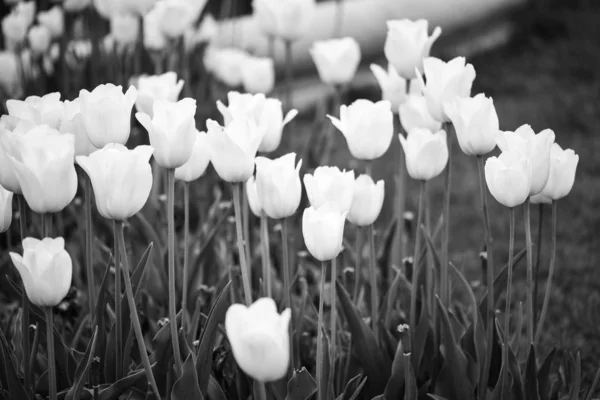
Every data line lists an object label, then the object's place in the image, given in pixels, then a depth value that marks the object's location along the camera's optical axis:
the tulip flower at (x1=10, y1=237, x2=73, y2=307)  1.86
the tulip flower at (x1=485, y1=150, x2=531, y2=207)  1.93
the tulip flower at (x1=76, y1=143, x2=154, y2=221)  1.87
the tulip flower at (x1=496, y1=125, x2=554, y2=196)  1.96
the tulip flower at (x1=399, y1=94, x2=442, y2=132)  2.15
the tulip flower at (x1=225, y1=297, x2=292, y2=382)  1.78
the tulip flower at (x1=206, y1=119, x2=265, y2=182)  1.94
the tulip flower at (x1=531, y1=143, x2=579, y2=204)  2.02
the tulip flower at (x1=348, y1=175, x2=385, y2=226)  2.03
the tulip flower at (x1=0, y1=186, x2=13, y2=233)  1.97
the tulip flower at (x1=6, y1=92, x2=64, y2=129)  2.00
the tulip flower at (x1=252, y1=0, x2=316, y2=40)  2.49
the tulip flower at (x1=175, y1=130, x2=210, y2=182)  2.05
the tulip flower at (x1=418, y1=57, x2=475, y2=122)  2.04
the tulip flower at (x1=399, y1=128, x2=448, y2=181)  2.05
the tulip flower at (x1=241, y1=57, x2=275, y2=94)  2.71
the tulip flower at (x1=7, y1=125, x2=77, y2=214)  1.88
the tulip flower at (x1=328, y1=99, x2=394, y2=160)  2.07
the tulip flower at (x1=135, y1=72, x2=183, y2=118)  2.12
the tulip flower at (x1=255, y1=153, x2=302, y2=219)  1.94
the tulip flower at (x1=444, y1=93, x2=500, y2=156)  1.98
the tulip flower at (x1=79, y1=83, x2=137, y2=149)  1.94
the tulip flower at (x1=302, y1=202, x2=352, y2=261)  1.90
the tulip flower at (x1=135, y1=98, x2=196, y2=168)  1.91
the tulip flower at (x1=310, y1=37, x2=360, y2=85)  2.40
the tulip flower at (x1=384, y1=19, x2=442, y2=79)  2.14
